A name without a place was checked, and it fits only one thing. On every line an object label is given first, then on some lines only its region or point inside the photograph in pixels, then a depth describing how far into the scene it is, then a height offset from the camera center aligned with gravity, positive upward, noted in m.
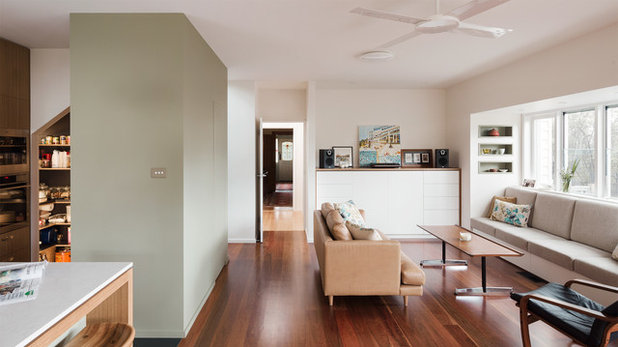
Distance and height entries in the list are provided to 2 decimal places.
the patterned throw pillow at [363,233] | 3.29 -0.61
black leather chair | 2.03 -0.94
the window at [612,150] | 4.12 +0.21
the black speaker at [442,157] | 5.93 +0.19
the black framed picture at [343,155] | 6.19 +0.24
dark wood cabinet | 3.35 +0.81
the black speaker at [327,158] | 5.97 +0.18
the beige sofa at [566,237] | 3.32 -0.81
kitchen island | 1.12 -0.50
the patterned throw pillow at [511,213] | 4.78 -0.63
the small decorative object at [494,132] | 5.49 +0.56
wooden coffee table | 3.40 -0.81
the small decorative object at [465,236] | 3.87 -0.74
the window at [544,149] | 5.04 +0.28
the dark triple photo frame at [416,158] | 6.31 +0.19
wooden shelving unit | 3.75 -0.18
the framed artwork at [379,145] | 6.27 +0.42
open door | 5.65 -0.22
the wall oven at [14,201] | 3.47 -0.32
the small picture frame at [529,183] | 5.23 -0.22
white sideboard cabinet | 5.84 -0.43
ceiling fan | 2.13 +0.96
